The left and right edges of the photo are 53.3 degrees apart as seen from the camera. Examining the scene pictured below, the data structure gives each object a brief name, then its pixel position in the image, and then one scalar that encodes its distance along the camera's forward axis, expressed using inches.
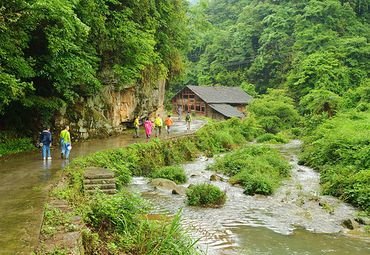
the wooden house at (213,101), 2310.5
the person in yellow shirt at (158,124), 1041.1
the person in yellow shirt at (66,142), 674.8
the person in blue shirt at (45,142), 665.0
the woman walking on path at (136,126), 1023.3
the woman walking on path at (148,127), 986.1
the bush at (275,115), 1872.5
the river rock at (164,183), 703.7
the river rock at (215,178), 805.1
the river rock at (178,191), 667.4
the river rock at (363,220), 527.0
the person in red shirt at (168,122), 1106.1
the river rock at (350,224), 511.6
